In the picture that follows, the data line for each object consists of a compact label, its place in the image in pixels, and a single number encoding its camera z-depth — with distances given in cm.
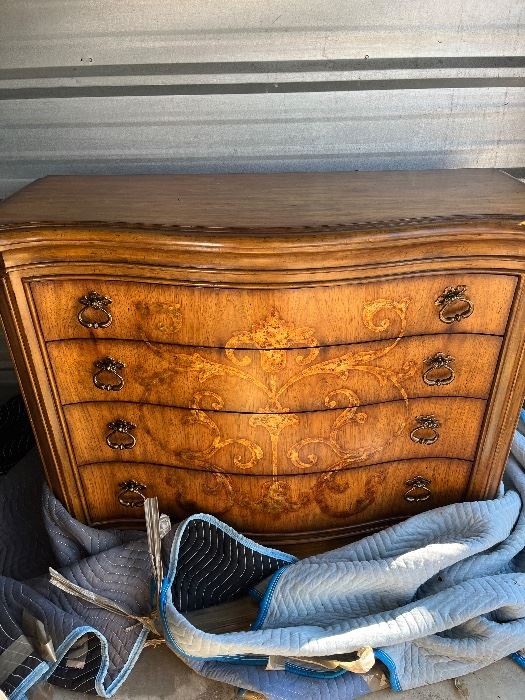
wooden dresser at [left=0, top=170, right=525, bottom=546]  114
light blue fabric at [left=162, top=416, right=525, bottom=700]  130
